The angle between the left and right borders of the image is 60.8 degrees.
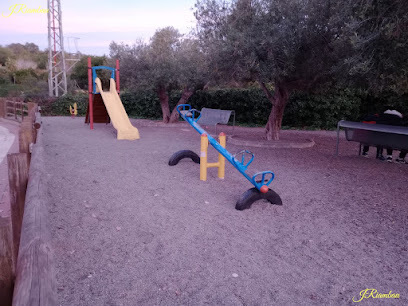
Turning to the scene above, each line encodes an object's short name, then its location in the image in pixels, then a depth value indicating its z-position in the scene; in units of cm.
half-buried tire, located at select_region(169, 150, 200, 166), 732
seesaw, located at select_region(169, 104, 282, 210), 474
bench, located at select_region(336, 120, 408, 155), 715
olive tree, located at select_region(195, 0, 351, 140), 780
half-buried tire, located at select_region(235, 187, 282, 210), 470
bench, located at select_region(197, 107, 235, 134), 1160
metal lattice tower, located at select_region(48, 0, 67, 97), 2258
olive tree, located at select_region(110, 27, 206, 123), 1383
